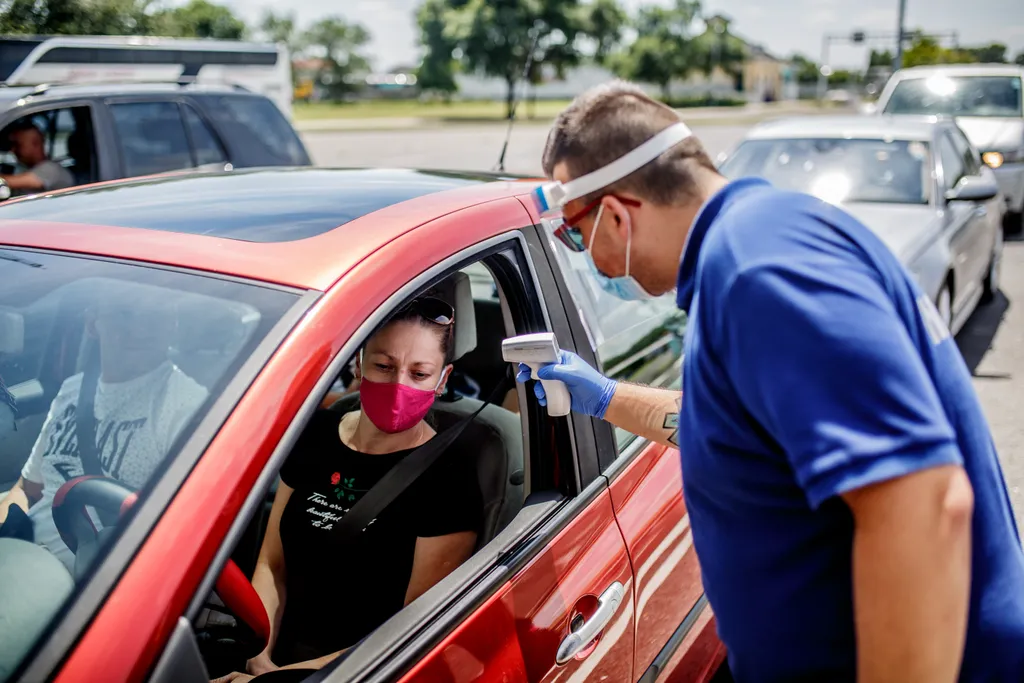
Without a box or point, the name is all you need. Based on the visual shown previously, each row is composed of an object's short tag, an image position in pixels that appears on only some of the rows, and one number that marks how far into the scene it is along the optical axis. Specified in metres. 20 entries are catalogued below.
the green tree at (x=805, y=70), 119.81
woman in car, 1.95
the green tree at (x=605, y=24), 65.38
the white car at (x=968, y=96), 10.83
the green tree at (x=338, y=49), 94.56
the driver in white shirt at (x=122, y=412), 1.31
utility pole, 29.48
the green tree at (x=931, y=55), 59.84
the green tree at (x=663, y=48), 79.19
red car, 1.13
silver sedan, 5.18
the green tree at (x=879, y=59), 105.75
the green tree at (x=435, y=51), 69.06
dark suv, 6.02
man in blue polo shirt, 0.95
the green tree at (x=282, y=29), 101.82
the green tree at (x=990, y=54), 51.76
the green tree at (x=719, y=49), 87.00
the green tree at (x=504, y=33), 54.00
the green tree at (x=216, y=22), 42.88
